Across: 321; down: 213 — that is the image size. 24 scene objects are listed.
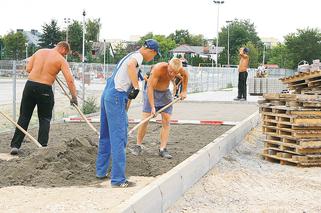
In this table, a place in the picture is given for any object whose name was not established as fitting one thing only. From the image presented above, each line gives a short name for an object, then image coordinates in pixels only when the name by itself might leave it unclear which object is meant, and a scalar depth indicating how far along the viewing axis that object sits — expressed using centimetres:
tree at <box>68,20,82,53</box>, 7231
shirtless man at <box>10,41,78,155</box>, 902
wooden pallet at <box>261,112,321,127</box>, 939
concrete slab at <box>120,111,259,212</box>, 546
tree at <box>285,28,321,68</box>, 7698
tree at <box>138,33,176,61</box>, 10438
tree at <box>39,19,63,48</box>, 7325
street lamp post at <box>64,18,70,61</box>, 6562
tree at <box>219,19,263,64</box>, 11401
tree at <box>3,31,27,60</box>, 6975
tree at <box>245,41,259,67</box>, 9344
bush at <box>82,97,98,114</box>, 1658
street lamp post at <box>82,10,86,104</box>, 1630
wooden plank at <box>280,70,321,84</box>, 1011
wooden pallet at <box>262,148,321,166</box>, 938
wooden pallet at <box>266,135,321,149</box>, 934
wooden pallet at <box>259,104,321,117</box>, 942
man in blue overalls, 668
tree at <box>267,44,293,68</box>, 8201
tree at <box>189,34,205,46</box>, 14062
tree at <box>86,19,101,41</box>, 8081
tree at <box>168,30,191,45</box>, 13162
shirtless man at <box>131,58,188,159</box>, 839
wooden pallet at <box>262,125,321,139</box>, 942
